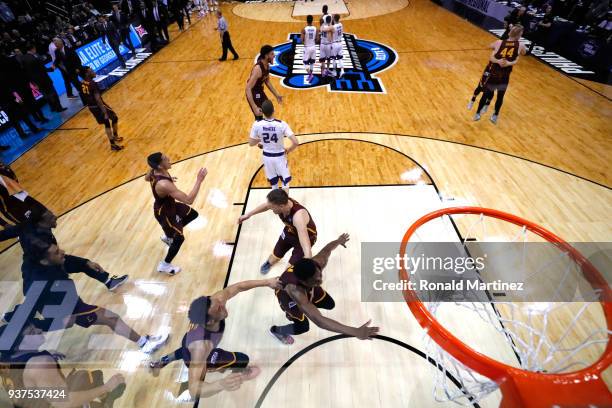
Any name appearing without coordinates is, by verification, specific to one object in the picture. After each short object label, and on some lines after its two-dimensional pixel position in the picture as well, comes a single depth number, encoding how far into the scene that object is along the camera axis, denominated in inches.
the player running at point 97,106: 245.9
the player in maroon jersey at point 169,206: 154.6
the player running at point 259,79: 223.2
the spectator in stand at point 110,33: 424.1
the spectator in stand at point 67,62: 335.8
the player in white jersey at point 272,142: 176.7
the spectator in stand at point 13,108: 291.4
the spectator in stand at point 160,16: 495.9
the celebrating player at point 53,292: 129.5
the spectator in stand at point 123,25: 458.8
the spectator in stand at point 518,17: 421.4
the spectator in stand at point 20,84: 296.4
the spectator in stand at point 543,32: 426.0
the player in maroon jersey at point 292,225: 134.0
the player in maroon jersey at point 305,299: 109.9
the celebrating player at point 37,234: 131.9
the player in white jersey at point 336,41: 359.9
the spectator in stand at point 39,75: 314.8
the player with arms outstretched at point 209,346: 108.3
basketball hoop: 79.0
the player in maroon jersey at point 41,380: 94.6
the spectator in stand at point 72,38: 375.2
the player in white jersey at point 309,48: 359.3
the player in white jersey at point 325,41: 357.7
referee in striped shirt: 425.8
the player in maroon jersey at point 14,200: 173.0
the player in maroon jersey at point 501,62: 252.1
